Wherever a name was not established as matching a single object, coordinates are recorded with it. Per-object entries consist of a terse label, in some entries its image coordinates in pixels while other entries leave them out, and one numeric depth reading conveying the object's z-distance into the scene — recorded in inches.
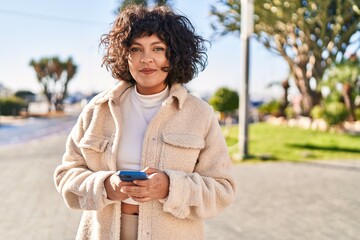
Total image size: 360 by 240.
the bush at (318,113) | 570.6
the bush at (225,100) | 518.0
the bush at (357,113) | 601.9
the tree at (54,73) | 880.9
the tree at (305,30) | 584.7
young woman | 65.3
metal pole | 375.6
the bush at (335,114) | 541.6
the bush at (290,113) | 724.0
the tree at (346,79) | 596.5
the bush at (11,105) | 811.4
